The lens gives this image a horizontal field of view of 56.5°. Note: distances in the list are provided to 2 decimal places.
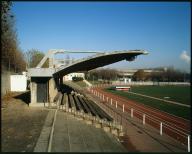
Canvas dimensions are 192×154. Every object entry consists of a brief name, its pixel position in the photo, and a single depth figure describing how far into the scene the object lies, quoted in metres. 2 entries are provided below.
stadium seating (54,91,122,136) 11.90
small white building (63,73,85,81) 72.43
